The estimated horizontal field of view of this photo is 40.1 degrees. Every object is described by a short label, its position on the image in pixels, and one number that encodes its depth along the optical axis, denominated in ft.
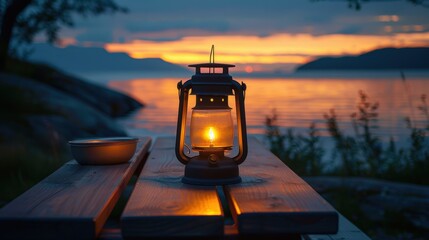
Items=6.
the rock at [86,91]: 47.62
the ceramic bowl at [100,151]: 9.23
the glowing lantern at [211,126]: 7.54
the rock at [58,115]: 27.12
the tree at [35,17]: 37.74
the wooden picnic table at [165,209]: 5.84
